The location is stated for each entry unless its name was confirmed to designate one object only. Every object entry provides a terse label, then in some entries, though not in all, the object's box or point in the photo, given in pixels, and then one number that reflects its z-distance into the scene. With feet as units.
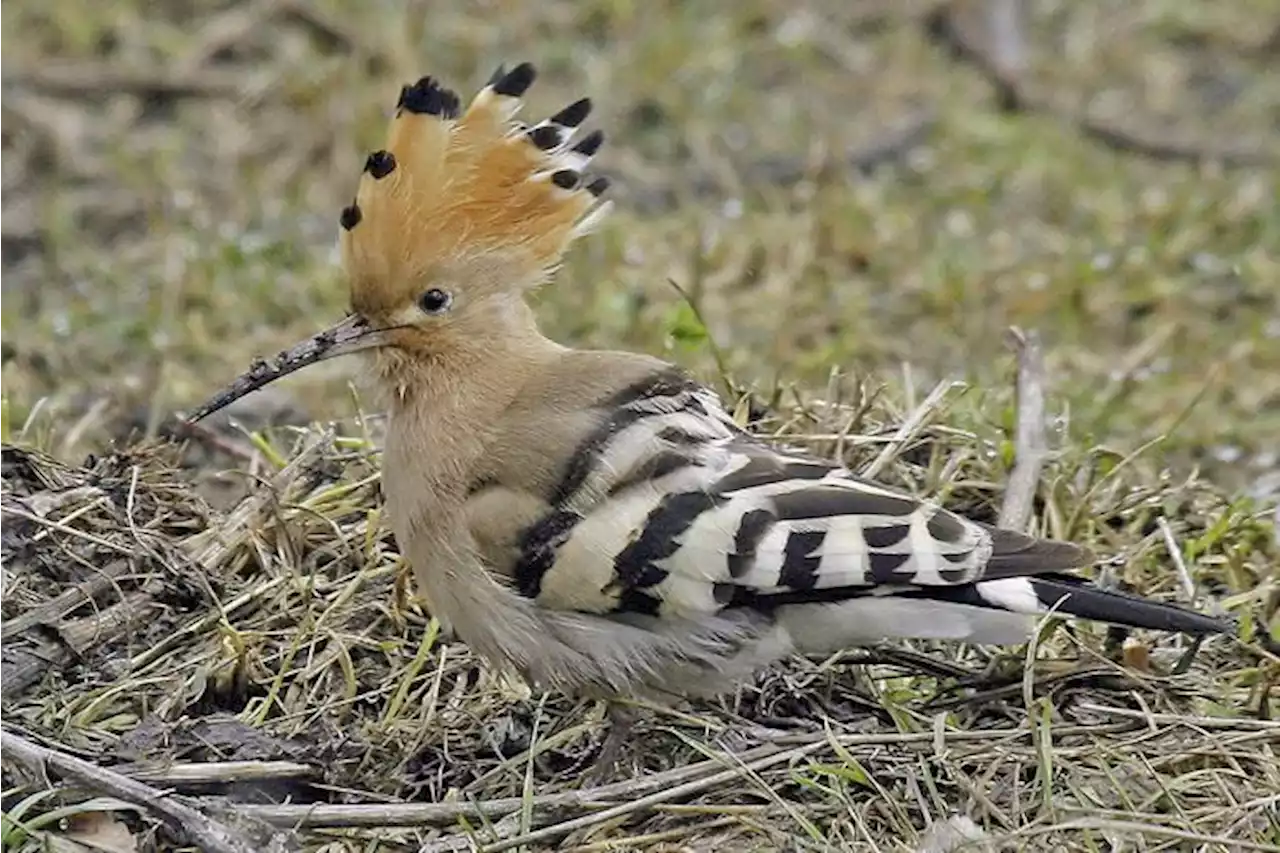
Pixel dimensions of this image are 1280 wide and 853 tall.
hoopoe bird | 19.95
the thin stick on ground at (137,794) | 18.78
